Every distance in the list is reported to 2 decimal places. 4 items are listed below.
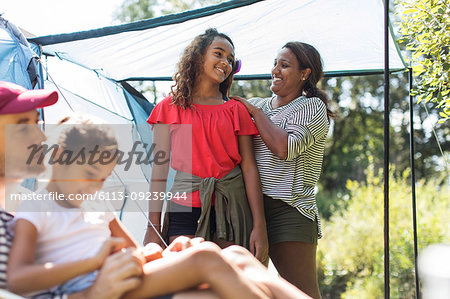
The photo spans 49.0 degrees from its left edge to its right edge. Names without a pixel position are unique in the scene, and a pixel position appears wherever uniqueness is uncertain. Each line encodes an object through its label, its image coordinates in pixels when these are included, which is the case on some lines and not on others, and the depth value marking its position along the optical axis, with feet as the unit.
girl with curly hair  7.37
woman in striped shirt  7.70
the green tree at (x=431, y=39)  8.44
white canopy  9.34
